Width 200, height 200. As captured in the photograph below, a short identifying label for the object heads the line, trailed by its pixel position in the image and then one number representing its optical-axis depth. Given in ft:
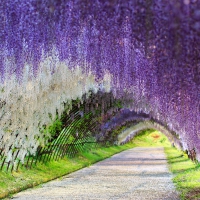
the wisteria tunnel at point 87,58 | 25.09
